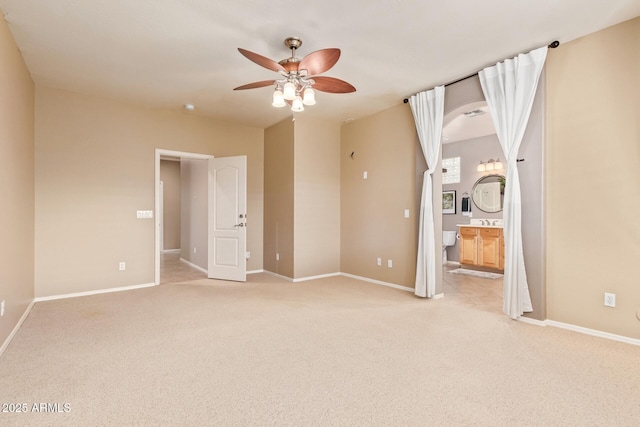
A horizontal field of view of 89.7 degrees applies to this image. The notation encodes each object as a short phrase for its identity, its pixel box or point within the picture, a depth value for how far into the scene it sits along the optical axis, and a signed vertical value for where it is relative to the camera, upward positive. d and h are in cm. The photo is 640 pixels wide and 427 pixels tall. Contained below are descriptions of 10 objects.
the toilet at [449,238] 720 -60
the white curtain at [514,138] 331 +78
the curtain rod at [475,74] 314 +164
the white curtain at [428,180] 421 +42
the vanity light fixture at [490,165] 667 +97
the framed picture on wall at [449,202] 749 +22
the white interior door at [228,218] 539 -12
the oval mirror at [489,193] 667 +39
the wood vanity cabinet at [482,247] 602 -69
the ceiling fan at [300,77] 260 +123
